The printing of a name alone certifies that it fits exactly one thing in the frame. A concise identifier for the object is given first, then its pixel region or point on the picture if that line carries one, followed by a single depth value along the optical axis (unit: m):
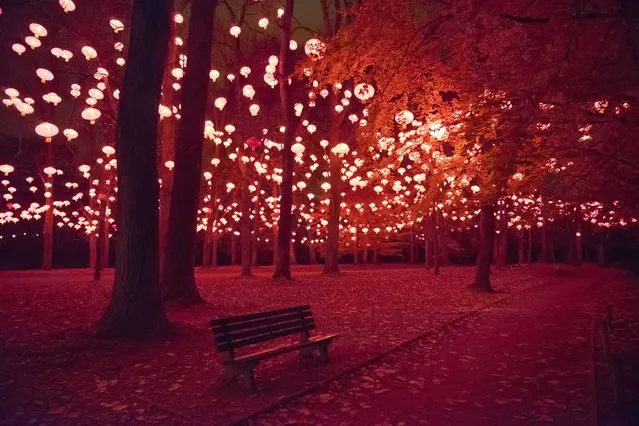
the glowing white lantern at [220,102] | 17.66
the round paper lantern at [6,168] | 20.71
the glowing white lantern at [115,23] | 13.28
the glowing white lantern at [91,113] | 13.60
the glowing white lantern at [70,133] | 16.50
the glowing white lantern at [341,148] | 18.47
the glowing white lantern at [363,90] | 11.12
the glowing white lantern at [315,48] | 11.43
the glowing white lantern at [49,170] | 24.08
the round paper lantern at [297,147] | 19.53
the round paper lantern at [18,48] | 14.89
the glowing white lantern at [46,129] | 14.30
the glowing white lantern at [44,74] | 14.62
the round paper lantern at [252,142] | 22.59
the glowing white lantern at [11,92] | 14.26
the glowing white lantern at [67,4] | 13.87
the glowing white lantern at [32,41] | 14.48
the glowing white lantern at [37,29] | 14.43
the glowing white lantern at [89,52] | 14.07
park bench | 6.42
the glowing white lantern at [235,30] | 18.15
